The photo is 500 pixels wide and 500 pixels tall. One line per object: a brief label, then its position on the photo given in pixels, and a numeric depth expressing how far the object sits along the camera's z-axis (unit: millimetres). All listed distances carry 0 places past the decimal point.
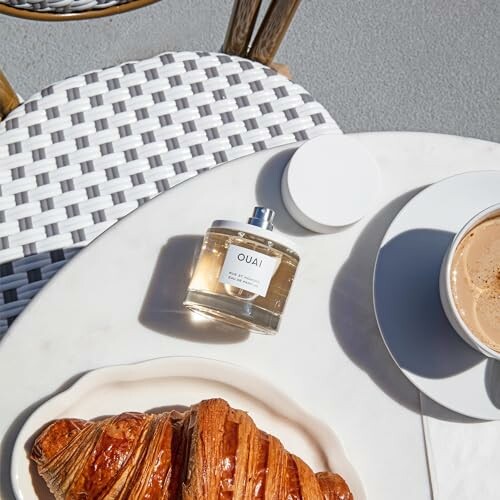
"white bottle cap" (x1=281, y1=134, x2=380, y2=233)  728
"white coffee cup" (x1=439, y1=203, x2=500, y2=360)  605
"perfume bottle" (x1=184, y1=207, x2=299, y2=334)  663
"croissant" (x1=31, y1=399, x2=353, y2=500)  583
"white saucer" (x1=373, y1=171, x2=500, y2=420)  693
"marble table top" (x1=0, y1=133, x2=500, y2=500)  696
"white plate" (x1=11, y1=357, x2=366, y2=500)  655
